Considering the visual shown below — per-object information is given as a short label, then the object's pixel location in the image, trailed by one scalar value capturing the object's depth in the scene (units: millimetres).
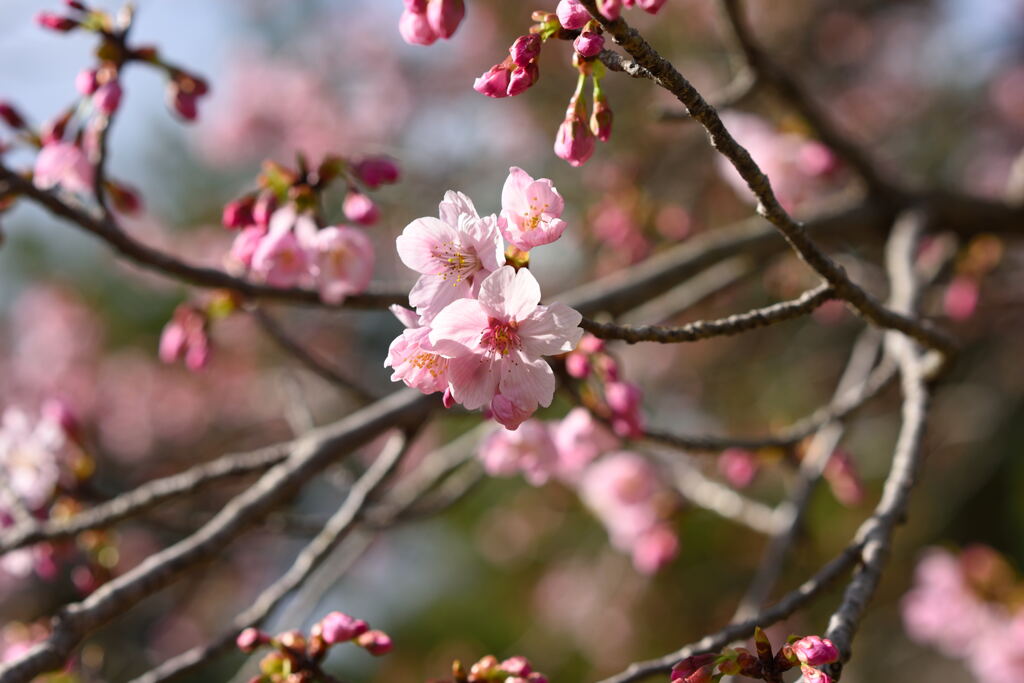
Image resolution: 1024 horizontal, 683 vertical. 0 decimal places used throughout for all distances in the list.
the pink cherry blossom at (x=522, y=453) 1061
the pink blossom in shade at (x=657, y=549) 1256
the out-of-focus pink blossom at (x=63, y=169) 991
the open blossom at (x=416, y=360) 862
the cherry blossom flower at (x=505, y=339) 854
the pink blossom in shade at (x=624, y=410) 960
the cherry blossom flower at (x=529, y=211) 860
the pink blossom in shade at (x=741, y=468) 1116
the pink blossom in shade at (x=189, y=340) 1030
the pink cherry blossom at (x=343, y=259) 955
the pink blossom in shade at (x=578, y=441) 1060
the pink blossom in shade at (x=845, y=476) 1052
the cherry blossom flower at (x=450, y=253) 862
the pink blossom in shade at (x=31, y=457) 1057
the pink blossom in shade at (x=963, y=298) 1337
